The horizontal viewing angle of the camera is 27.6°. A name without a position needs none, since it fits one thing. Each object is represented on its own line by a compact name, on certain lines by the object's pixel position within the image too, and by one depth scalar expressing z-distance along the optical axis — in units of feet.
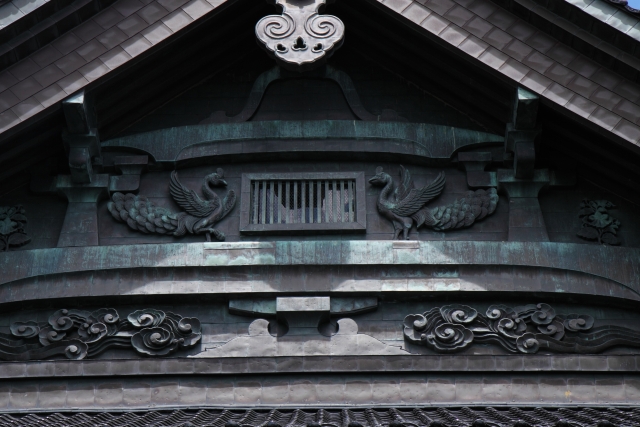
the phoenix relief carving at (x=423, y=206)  42.63
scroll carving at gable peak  41.32
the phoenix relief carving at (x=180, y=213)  42.57
